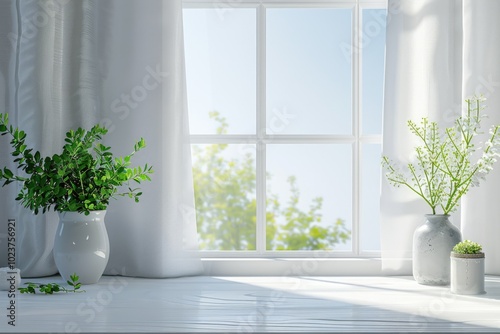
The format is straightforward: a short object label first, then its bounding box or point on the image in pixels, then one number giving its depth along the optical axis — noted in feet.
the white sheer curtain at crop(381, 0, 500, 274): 7.76
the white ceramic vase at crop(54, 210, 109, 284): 6.89
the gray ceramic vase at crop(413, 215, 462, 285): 6.87
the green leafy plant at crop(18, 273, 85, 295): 6.49
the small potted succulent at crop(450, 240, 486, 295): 6.35
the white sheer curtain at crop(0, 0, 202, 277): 7.70
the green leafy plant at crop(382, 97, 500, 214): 6.93
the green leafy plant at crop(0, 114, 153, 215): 6.82
